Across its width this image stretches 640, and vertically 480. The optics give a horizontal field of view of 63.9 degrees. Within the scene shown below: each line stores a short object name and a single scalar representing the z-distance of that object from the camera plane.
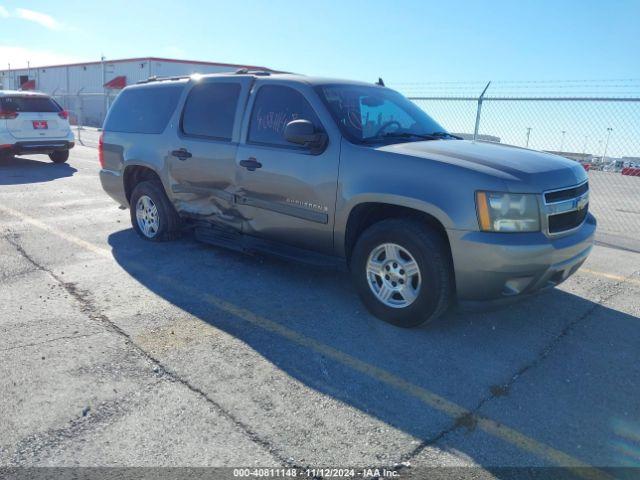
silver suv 3.63
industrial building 39.94
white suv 12.40
